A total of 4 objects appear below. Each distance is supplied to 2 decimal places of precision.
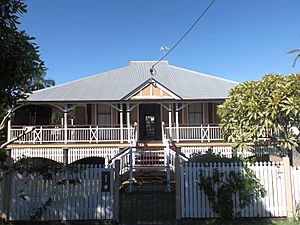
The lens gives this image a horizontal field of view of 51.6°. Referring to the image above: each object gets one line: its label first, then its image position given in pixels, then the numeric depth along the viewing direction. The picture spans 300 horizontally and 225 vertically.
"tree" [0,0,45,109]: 6.27
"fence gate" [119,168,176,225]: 9.48
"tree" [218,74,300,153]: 10.22
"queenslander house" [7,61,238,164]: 19.50
